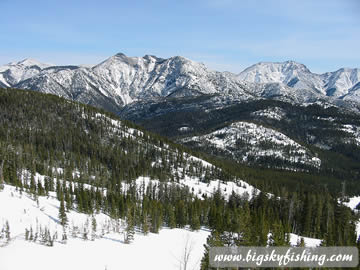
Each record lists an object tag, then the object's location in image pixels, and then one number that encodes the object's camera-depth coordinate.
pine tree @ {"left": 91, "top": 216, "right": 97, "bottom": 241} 77.06
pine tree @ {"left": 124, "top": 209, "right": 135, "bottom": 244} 82.25
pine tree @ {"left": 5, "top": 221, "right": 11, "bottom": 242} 59.50
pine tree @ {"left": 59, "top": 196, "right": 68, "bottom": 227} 80.31
